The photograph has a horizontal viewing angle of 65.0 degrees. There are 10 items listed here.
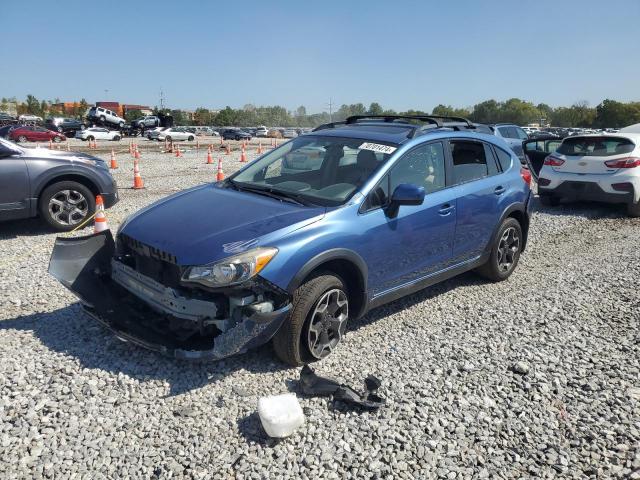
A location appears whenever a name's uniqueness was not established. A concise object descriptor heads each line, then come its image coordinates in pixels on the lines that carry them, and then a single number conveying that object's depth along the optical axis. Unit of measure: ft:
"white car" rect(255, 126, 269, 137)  208.33
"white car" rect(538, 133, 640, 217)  30.42
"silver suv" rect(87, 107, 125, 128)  143.74
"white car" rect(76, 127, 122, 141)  121.39
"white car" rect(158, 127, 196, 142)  132.63
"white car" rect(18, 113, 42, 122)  185.37
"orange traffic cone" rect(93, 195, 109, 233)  18.15
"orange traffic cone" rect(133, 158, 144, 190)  40.16
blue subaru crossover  11.05
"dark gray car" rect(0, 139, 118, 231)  23.18
